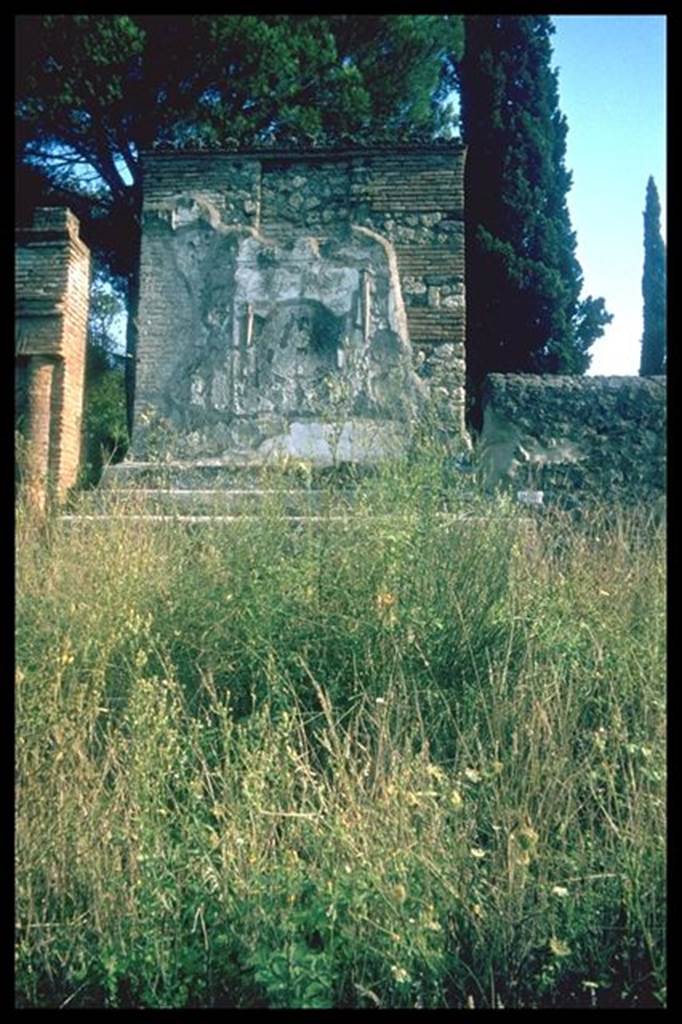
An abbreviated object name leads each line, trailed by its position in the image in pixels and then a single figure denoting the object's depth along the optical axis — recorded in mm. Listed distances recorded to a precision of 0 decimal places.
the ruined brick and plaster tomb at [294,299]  6719
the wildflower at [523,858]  2316
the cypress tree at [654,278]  12008
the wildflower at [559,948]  2246
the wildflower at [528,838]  2375
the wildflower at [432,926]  2162
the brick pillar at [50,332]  7332
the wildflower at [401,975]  2113
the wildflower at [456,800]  2393
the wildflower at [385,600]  3314
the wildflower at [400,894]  2221
